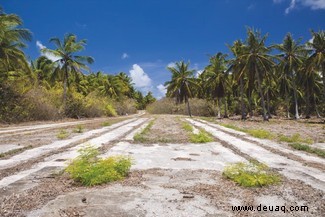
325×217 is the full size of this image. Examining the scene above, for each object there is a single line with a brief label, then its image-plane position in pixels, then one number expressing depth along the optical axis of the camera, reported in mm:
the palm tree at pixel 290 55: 35969
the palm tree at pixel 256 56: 29811
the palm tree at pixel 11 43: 23156
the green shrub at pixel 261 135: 12023
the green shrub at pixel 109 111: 46544
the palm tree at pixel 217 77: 40469
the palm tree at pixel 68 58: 34000
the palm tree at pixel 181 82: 46375
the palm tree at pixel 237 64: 31238
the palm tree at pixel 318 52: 29794
